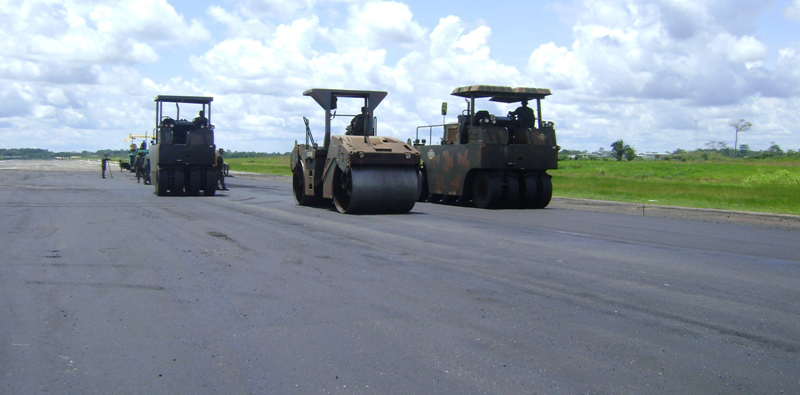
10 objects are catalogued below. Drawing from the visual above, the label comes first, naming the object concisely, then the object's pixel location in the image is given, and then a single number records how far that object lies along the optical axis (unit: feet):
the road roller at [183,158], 78.89
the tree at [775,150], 317.38
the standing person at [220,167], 97.50
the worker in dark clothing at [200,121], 83.15
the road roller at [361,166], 52.39
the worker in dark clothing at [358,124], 59.52
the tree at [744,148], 394.71
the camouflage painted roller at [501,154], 62.23
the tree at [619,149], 293.84
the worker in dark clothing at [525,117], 65.21
